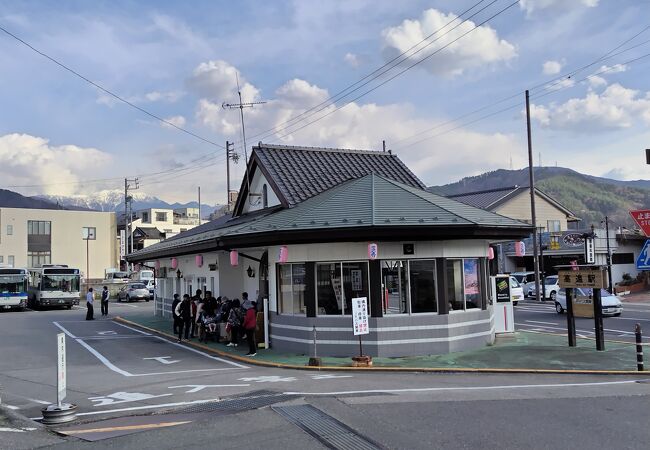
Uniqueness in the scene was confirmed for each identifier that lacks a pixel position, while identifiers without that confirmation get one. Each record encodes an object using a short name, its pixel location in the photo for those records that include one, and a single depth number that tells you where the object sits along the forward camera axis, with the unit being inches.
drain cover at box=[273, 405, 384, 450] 271.1
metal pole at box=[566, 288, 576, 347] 647.8
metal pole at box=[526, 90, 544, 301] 1378.9
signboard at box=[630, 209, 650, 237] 450.9
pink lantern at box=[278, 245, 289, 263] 609.0
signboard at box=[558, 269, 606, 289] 615.3
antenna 904.9
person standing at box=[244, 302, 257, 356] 623.5
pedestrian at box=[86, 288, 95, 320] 1195.6
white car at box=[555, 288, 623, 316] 1036.5
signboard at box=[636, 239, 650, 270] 396.5
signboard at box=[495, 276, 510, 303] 781.3
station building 586.9
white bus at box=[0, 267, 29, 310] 1503.4
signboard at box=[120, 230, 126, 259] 2965.1
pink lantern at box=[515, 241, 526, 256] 698.0
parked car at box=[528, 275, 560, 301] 1499.8
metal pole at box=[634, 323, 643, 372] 506.3
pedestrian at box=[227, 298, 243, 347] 703.7
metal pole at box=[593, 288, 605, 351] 617.0
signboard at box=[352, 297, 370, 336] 541.0
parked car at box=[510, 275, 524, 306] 1338.6
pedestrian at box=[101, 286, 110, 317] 1344.7
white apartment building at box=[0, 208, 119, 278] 2527.1
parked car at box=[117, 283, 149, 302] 1953.7
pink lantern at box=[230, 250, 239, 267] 695.9
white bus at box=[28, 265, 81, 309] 1563.7
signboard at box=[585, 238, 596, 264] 812.6
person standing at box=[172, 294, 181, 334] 803.4
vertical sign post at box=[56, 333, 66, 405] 358.6
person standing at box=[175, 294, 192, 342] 781.9
